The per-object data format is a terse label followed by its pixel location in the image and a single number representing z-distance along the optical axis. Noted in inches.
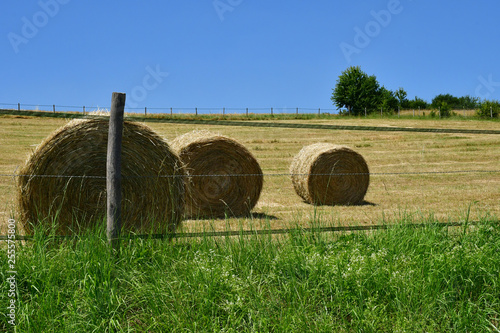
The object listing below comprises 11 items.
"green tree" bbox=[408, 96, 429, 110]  2583.7
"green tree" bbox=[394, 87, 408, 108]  2573.8
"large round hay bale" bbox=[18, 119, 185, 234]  235.3
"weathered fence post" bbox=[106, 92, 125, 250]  174.1
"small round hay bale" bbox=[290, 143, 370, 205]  465.4
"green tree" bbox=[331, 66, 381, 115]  2314.2
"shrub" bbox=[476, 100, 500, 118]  1782.1
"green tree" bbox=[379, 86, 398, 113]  2337.8
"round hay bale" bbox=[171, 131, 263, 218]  386.3
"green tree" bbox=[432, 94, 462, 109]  2854.6
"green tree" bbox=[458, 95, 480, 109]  2600.4
